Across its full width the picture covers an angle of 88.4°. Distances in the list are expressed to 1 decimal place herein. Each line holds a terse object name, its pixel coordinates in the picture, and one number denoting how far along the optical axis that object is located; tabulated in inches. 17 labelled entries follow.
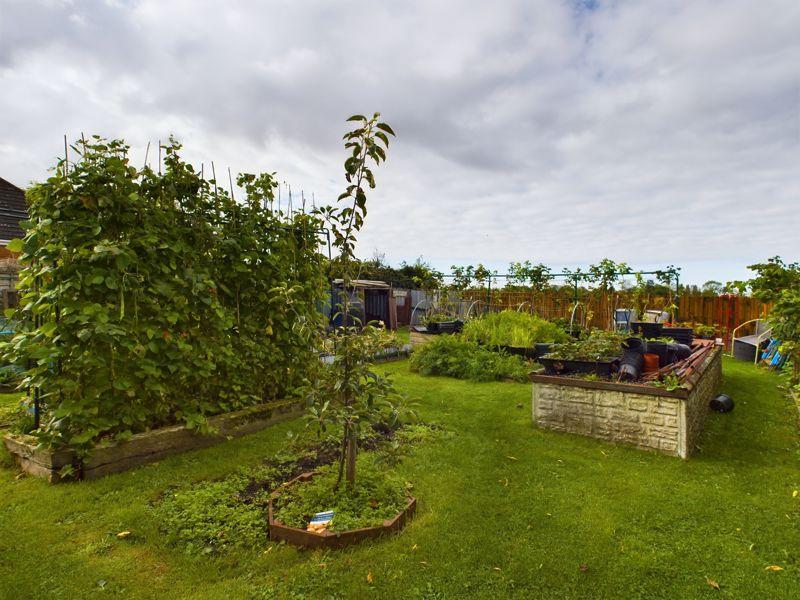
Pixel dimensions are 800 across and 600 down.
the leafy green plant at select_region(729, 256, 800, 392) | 156.3
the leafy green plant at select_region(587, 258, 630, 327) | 375.6
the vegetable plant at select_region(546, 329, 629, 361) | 183.3
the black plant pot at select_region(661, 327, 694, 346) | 275.0
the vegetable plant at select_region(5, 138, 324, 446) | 116.6
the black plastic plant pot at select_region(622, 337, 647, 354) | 196.5
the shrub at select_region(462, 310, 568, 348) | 315.3
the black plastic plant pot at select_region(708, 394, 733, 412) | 199.5
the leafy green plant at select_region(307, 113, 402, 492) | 95.3
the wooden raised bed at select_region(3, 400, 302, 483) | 118.2
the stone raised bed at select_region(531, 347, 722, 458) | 146.3
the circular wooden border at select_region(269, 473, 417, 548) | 89.0
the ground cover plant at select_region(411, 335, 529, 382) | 271.6
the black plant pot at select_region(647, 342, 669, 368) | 213.8
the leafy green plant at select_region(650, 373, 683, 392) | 145.9
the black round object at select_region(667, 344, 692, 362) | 225.4
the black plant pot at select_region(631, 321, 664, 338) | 261.7
